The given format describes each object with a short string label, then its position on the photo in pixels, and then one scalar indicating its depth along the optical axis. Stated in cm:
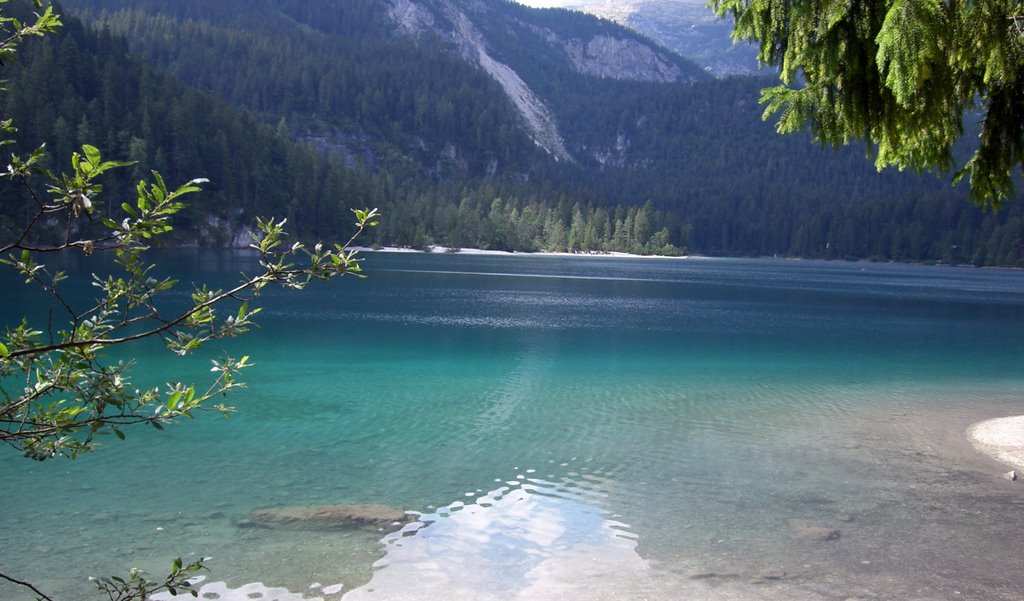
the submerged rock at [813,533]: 1062
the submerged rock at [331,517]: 1049
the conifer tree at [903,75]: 572
